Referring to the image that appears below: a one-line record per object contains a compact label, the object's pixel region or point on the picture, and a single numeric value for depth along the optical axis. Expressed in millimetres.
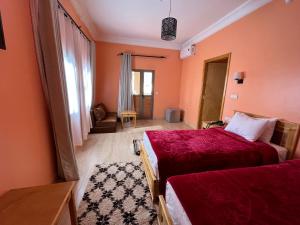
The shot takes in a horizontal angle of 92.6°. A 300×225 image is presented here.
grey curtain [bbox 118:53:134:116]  4719
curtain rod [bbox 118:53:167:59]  4984
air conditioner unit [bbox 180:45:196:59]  4391
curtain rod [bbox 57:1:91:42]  2023
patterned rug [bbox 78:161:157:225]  1498
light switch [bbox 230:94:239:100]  2876
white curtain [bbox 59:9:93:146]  2283
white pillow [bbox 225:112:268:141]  2070
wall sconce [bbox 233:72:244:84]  2679
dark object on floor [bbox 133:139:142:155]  2820
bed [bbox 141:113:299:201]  1641
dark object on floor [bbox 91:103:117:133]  3879
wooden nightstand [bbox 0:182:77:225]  905
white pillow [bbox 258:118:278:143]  2074
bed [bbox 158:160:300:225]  899
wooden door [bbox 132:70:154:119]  5125
